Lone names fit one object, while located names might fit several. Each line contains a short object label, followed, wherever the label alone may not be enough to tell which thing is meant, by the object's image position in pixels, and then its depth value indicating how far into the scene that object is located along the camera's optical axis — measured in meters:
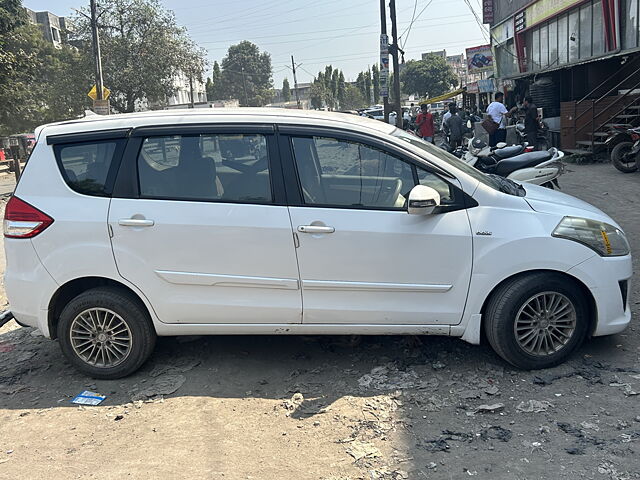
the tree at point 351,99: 115.00
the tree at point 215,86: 111.52
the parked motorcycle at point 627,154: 11.91
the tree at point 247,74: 112.12
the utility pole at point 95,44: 22.75
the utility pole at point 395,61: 20.42
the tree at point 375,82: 107.94
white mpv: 3.83
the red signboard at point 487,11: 35.66
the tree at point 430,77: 91.00
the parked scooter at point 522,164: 7.44
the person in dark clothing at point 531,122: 14.61
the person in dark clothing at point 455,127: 17.00
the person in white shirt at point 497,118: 14.73
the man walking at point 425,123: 17.50
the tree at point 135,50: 38.06
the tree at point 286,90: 126.75
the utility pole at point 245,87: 102.71
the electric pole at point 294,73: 77.32
